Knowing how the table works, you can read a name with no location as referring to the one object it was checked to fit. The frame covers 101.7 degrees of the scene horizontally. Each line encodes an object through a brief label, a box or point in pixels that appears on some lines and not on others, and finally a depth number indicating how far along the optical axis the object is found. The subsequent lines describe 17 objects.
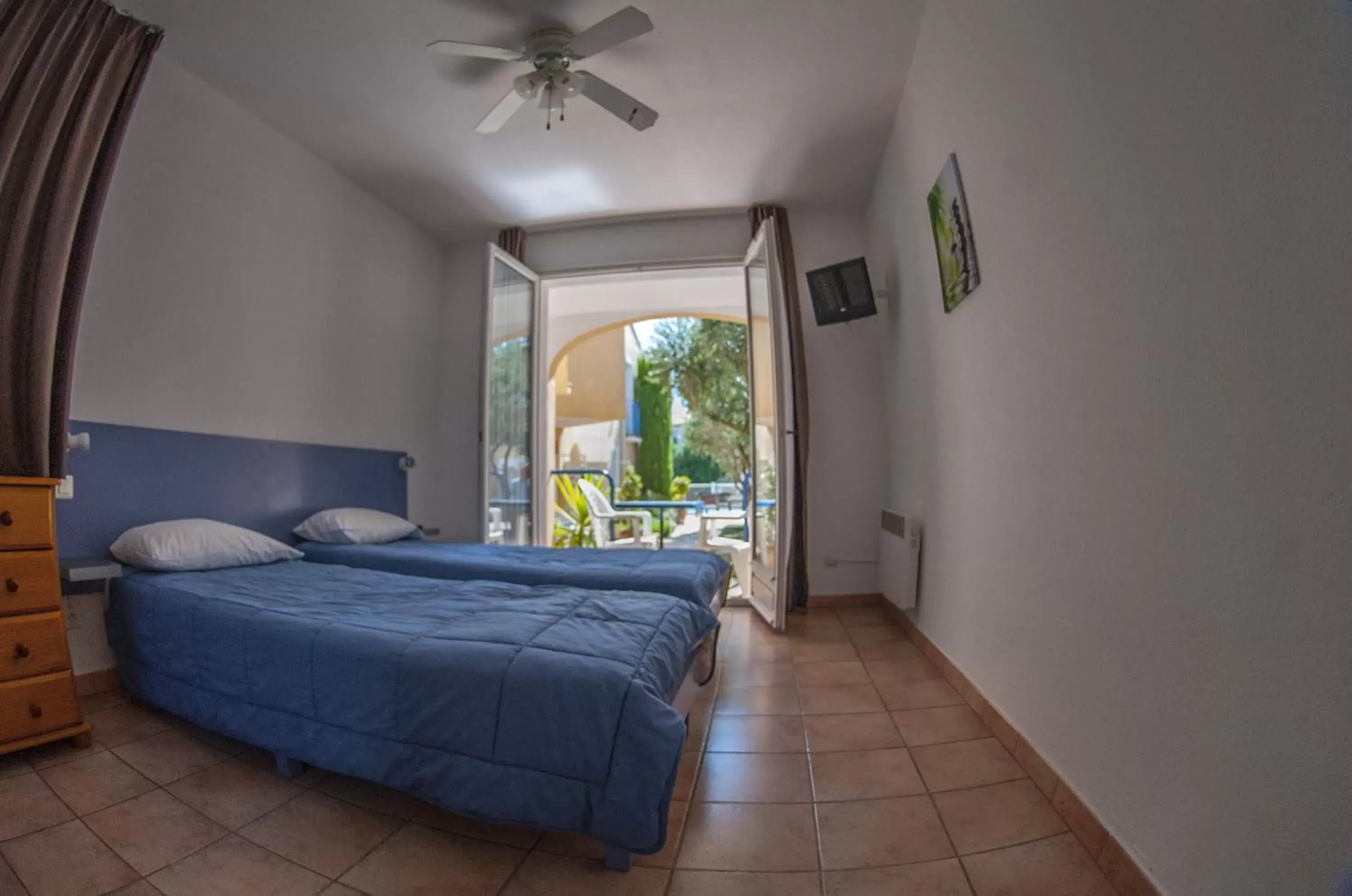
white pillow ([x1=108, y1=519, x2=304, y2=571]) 2.09
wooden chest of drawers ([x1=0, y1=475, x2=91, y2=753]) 1.61
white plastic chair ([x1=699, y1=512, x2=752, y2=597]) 4.02
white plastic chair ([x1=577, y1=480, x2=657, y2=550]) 5.35
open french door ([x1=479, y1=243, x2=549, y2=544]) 3.62
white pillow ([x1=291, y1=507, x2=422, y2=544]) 2.93
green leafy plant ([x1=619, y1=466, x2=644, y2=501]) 8.59
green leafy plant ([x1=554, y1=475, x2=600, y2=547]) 5.45
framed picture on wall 2.04
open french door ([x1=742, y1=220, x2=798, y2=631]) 3.32
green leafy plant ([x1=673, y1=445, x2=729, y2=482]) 14.72
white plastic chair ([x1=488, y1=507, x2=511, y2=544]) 3.70
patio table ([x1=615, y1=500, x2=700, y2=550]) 5.73
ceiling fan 2.05
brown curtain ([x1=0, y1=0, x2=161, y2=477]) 1.80
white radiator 2.79
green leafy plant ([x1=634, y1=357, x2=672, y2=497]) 10.41
